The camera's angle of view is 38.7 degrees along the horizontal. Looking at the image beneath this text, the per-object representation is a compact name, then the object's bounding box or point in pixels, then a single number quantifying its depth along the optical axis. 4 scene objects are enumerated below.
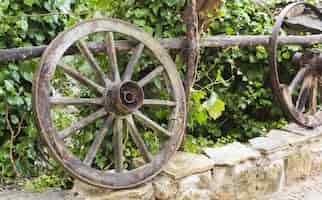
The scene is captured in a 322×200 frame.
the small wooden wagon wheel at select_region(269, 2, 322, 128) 3.57
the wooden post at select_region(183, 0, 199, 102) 2.80
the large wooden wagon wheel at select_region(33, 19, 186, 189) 2.25
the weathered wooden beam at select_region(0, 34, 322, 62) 2.34
